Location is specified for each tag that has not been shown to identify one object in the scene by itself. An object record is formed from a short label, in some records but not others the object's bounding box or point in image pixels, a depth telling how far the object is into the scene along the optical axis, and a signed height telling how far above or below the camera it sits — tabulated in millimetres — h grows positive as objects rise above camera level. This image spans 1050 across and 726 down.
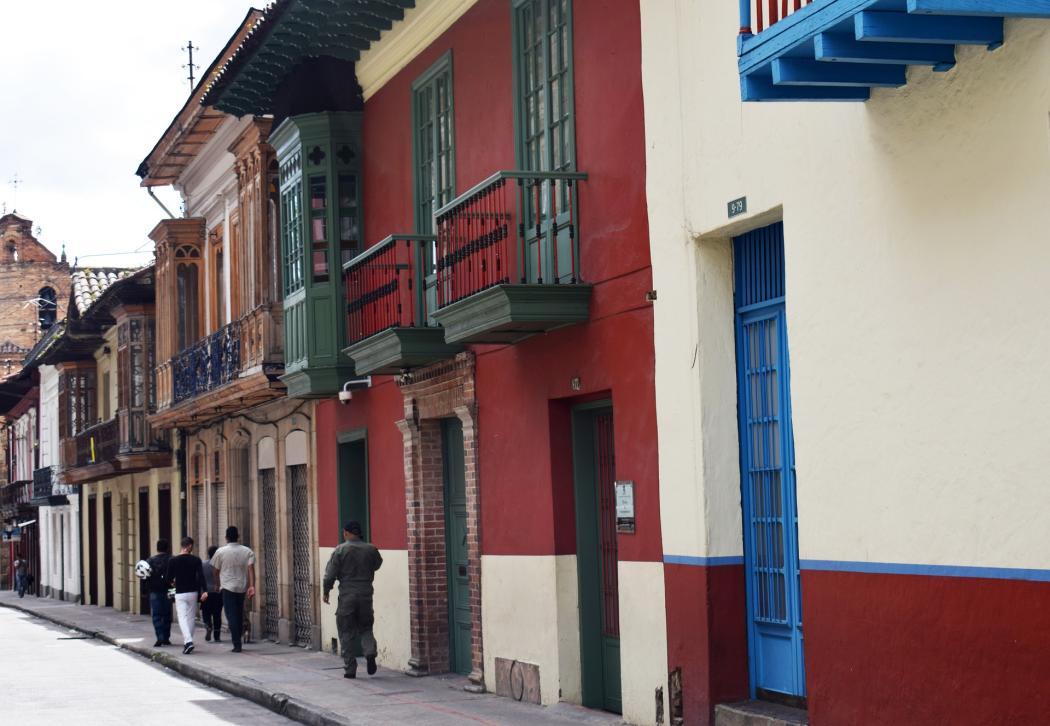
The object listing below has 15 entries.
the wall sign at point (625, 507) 11328 -87
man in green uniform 16062 -872
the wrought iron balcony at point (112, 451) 30984 +1262
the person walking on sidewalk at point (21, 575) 52712 -2041
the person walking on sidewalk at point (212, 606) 22766 -1397
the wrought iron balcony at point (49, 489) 45781 +718
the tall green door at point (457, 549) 15628 -481
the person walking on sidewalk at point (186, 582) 21578 -995
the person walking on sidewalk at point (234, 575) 21031 -896
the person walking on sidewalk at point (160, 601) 22625 -1307
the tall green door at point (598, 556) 12273 -473
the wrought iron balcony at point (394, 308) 14633 +1907
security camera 17411 +1196
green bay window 17703 +3012
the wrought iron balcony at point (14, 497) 54812 +609
